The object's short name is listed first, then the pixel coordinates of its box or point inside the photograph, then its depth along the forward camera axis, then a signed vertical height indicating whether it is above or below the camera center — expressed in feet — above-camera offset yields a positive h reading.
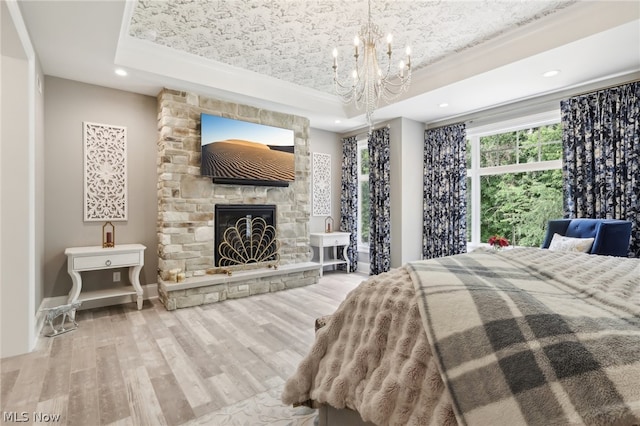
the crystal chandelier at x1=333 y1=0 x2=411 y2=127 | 8.21 +4.87
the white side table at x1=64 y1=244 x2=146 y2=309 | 10.19 -1.70
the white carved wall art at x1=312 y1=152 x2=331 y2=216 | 18.25 +1.65
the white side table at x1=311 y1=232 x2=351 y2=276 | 16.97 -1.70
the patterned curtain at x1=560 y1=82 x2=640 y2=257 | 10.13 +1.90
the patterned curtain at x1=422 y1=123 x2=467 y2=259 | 14.83 +0.95
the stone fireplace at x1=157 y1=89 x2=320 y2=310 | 11.91 +0.21
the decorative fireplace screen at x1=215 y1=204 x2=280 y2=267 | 13.52 -1.07
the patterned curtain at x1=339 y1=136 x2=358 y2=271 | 18.49 +0.83
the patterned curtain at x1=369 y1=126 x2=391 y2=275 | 16.24 +0.41
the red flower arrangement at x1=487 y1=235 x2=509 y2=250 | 11.34 -1.16
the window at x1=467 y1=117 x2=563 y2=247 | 12.80 +1.31
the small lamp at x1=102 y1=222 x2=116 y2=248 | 11.50 -0.80
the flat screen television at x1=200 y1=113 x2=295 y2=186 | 12.65 +2.60
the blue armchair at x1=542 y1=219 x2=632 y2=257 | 9.30 -0.81
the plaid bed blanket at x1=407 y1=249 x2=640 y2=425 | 2.24 -1.16
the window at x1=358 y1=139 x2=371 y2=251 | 18.86 +0.91
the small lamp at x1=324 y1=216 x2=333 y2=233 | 18.53 -0.73
